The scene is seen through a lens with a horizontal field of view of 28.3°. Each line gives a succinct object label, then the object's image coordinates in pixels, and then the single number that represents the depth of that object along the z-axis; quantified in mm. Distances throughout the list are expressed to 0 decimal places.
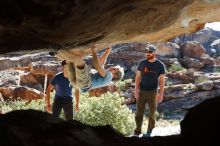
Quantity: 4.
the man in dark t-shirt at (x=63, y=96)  11250
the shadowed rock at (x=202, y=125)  3635
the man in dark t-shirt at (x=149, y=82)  11000
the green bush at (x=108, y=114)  17500
